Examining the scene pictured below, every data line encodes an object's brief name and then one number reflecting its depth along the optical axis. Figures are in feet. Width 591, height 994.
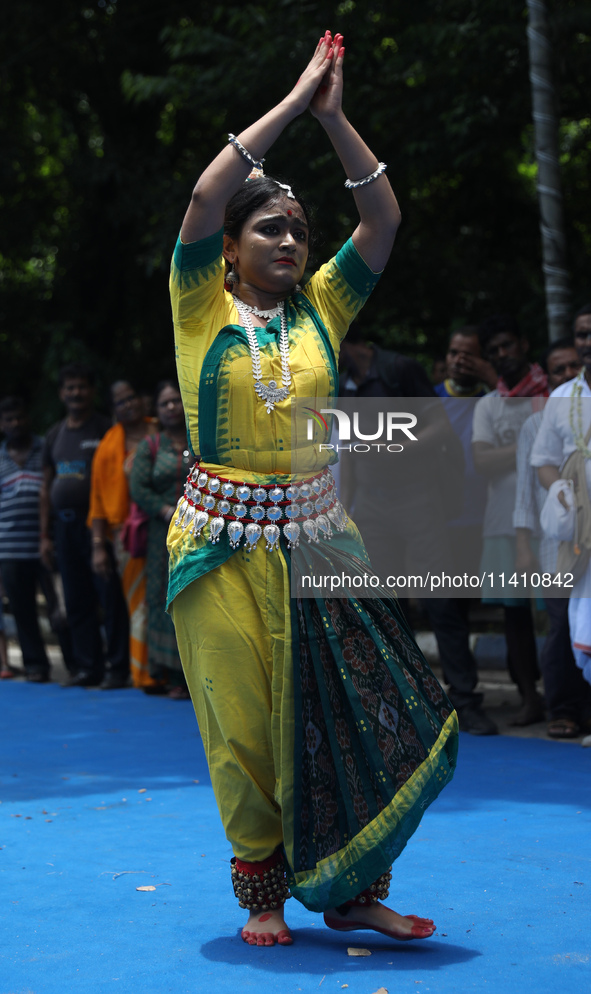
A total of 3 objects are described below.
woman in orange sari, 24.84
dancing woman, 9.34
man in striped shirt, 27.14
